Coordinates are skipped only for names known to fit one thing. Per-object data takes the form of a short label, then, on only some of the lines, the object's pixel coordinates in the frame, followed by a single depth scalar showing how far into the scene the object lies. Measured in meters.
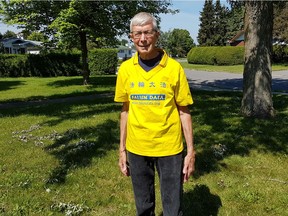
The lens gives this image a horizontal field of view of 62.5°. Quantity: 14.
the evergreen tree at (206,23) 56.31
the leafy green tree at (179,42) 73.67
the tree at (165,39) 69.02
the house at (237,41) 48.48
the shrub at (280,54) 31.06
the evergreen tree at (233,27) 57.18
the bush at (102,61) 24.72
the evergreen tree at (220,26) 55.57
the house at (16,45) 40.58
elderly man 2.07
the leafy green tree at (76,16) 13.31
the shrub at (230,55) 31.97
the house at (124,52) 83.92
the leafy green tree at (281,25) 27.13
